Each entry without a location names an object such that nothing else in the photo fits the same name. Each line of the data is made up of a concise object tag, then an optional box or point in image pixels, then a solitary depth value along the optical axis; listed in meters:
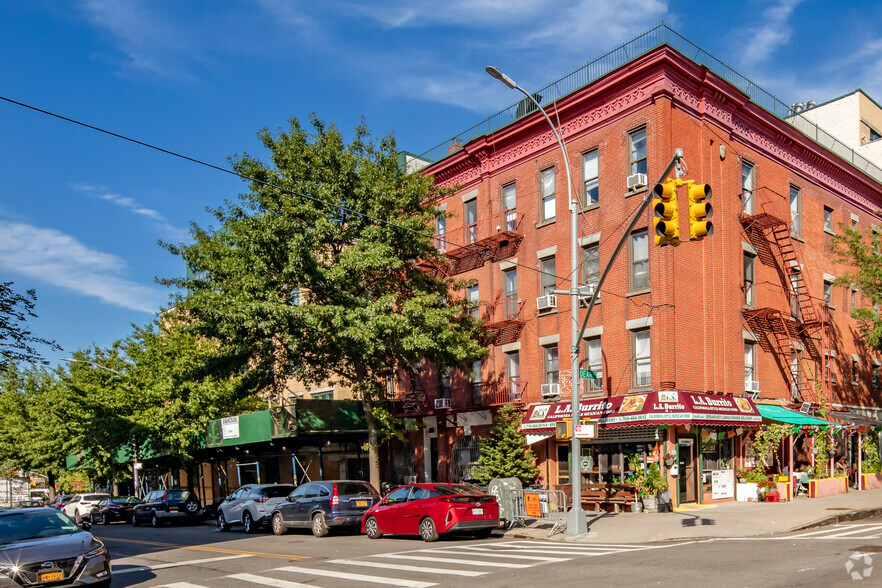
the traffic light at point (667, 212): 11.93
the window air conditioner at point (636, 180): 24.64
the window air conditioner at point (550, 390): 27.06
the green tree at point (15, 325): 21.02
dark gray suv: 21.58
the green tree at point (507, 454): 26.91
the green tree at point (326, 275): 23.02
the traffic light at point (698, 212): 11.42
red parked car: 18.08
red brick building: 24.66
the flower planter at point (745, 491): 25.19
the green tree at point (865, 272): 29.47
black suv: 32.06
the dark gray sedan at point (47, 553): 11.09
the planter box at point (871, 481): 29.20
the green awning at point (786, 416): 25.55
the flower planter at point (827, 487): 25.97
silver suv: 24.72
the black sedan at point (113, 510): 36.74
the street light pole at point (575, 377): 18.47
